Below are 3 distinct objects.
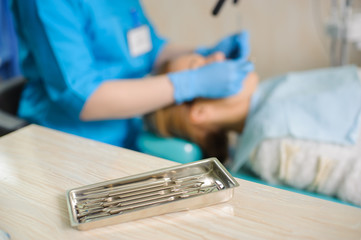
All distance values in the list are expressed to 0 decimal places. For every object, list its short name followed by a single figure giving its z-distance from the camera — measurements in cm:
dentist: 118
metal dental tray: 61
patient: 115
